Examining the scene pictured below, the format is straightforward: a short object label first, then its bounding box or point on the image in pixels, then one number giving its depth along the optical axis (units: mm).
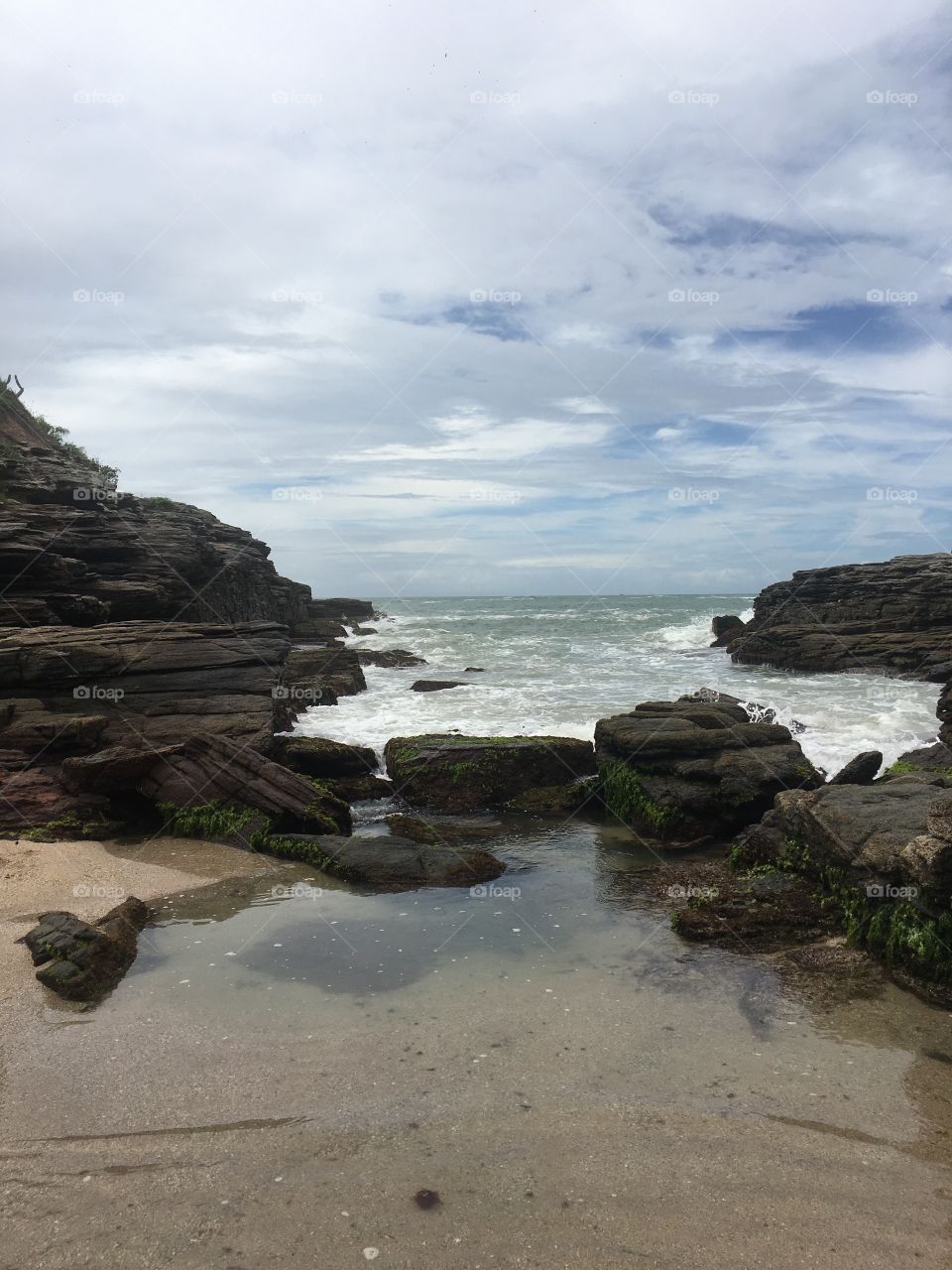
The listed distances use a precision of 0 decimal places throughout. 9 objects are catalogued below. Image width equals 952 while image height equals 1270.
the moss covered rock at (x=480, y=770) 14375
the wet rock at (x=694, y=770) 12133
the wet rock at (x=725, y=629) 51656
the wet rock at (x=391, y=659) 38594
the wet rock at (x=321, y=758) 15094
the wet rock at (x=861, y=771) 13609
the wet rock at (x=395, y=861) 10016
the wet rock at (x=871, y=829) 7133
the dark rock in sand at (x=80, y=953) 6656
